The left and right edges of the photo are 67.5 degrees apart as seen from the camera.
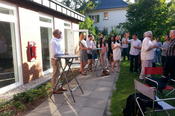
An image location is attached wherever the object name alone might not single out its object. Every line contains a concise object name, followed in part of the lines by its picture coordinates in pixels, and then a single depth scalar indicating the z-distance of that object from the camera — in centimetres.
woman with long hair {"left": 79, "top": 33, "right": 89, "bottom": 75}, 528
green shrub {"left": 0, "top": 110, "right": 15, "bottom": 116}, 266
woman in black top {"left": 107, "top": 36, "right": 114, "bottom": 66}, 643
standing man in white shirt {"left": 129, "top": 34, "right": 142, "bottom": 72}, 529
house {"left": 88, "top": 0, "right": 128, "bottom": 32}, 2400
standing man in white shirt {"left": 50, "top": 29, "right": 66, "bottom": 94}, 347
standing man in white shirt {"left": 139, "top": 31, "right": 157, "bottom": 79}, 421
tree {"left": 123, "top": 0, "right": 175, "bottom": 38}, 1027
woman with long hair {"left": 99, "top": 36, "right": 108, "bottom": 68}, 612
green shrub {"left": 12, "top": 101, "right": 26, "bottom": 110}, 289
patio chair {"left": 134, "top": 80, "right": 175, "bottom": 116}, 180
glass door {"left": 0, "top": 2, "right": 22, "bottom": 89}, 404
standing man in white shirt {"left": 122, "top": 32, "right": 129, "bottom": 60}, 872
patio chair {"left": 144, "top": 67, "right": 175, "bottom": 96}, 320
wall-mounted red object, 477
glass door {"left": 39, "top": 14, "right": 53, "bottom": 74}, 585
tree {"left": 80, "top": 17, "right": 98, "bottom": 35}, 1679
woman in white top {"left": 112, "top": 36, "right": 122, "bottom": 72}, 563
